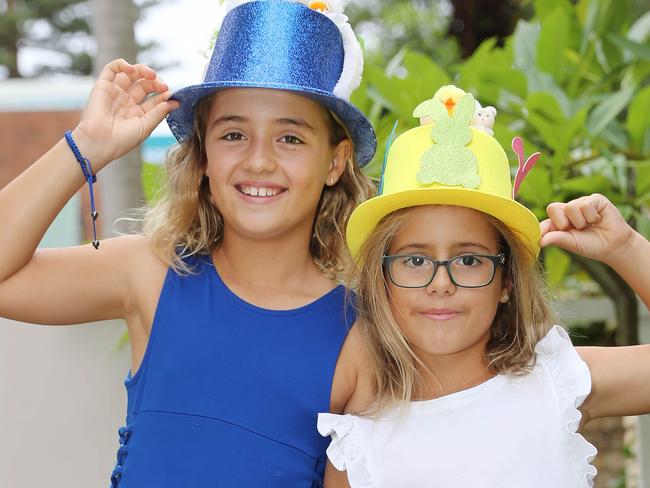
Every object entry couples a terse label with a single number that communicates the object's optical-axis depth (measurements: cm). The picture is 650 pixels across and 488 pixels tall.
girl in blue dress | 217
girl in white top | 209
